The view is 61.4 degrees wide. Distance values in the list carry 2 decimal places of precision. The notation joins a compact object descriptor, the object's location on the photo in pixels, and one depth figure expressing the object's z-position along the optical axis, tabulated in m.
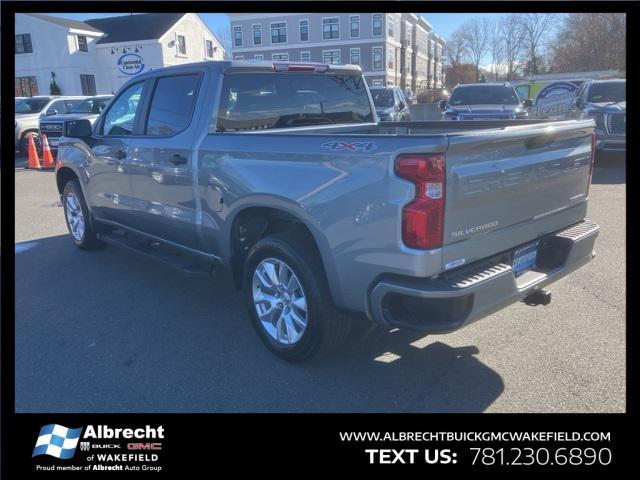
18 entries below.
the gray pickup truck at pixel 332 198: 2.83
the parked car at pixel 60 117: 15.47
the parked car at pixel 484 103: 13.59
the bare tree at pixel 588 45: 32.87
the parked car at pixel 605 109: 11.02
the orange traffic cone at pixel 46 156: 14.90
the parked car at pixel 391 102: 15.71
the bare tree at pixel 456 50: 50.57
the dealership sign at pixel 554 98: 17.05
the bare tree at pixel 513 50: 39.24
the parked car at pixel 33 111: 16.73
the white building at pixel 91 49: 39.97
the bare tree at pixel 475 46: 44.56
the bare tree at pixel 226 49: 48.02
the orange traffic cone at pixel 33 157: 14.67
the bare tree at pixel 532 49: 36.77
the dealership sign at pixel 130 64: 35.62
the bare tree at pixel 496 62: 45.28
